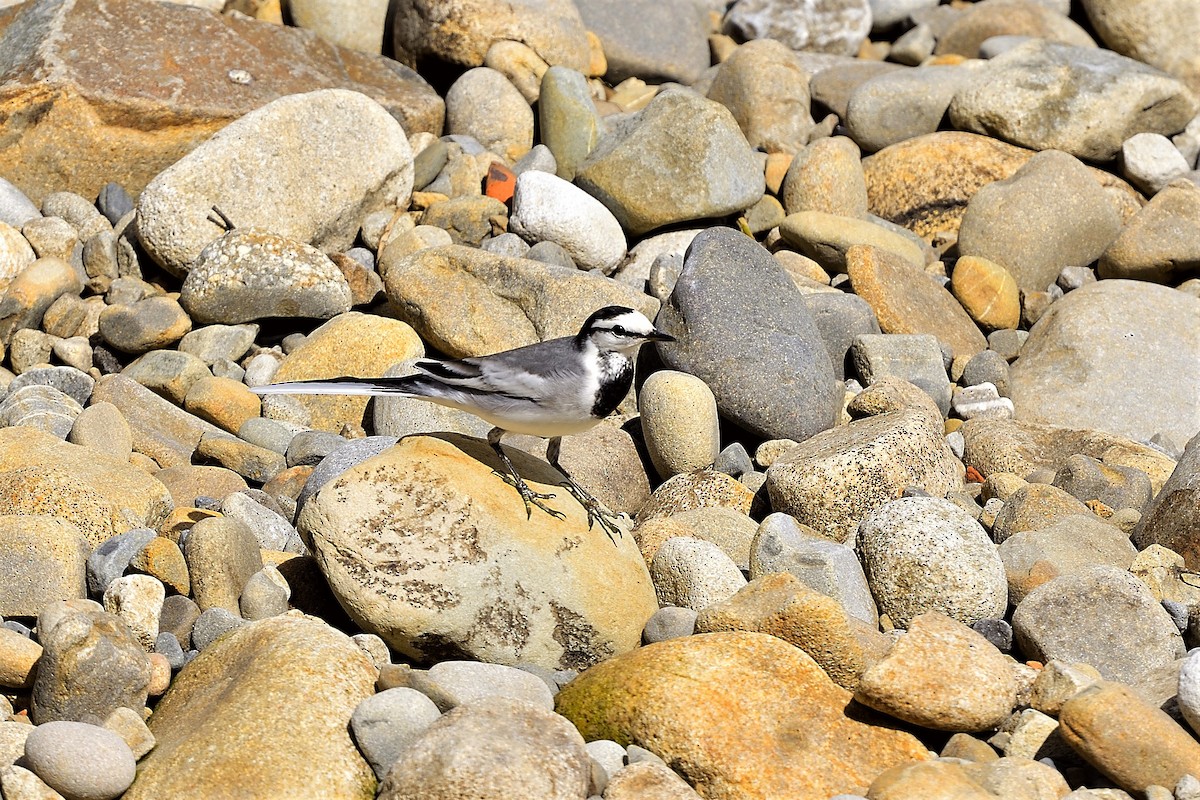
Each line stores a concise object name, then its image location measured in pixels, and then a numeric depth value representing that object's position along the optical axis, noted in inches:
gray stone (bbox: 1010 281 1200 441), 719.7
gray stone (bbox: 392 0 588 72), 941.8
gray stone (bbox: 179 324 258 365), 701.3
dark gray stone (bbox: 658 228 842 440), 658.2
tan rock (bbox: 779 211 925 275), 834.2
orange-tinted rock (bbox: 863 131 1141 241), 933.8
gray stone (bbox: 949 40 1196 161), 947.3
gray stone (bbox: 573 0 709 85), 1069.8
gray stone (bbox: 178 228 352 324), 706.2
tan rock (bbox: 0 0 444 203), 790.5
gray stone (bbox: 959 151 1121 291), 853.8
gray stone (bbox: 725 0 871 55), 1142.3
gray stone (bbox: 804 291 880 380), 743.7
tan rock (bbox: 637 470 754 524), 597.6
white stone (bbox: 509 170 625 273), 799.7
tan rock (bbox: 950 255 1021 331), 810.8
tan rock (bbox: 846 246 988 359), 775.1
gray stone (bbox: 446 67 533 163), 926.4
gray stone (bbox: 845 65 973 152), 975.6
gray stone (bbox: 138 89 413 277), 745.0
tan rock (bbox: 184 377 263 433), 653.3
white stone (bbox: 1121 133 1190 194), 937.5
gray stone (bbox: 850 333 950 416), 707.4
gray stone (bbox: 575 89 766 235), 829.8
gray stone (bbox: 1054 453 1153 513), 593.9
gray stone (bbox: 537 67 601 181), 900.6
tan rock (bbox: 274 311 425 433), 674.8
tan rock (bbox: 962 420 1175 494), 637.9
